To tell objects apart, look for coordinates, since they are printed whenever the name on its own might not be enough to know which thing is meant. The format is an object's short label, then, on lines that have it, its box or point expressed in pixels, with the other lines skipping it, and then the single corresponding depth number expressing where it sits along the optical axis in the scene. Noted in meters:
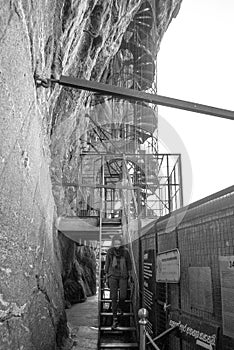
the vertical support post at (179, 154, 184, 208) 10.25
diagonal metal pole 3.75
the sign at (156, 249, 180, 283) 3.37
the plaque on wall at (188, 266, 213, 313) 2.57
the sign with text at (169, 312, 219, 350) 2.40
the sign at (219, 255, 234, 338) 2.18
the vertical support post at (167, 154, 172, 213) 10.76
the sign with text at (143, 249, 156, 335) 4.57
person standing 6.16
